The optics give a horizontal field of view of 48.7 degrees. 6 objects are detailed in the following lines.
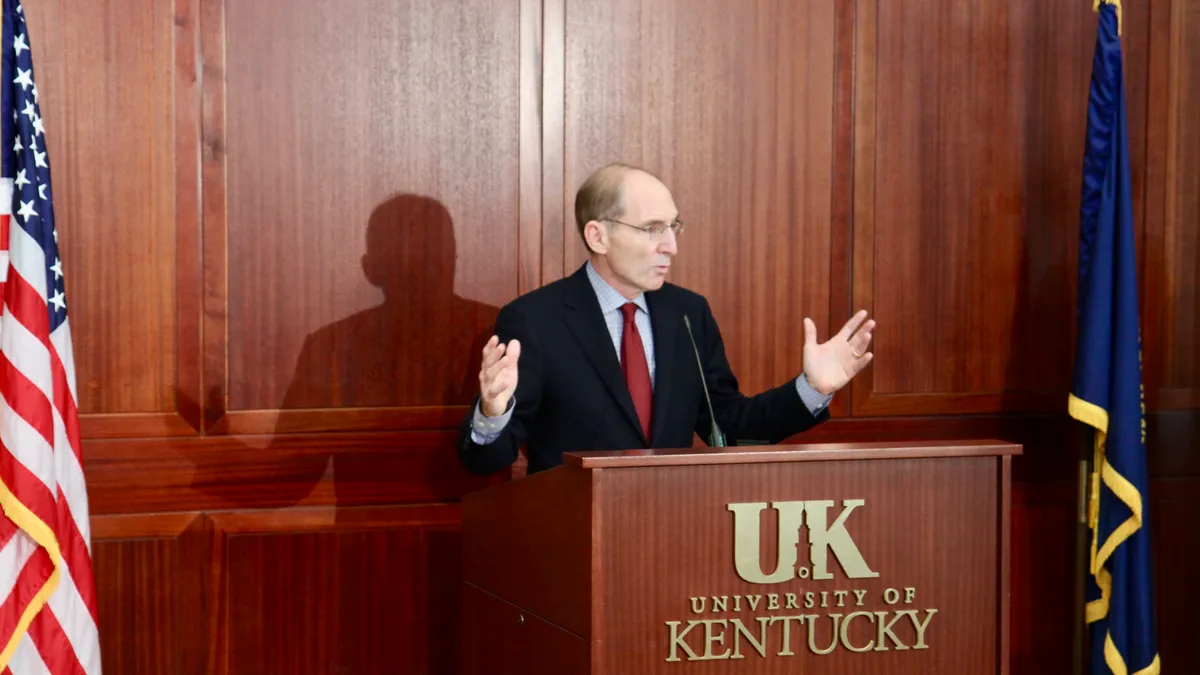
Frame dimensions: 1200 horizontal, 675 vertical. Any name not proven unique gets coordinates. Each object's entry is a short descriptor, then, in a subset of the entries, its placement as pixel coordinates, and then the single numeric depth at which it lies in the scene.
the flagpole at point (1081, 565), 4.71
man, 3.36
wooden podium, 2.54
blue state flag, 4.36
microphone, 3.15
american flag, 3.28
